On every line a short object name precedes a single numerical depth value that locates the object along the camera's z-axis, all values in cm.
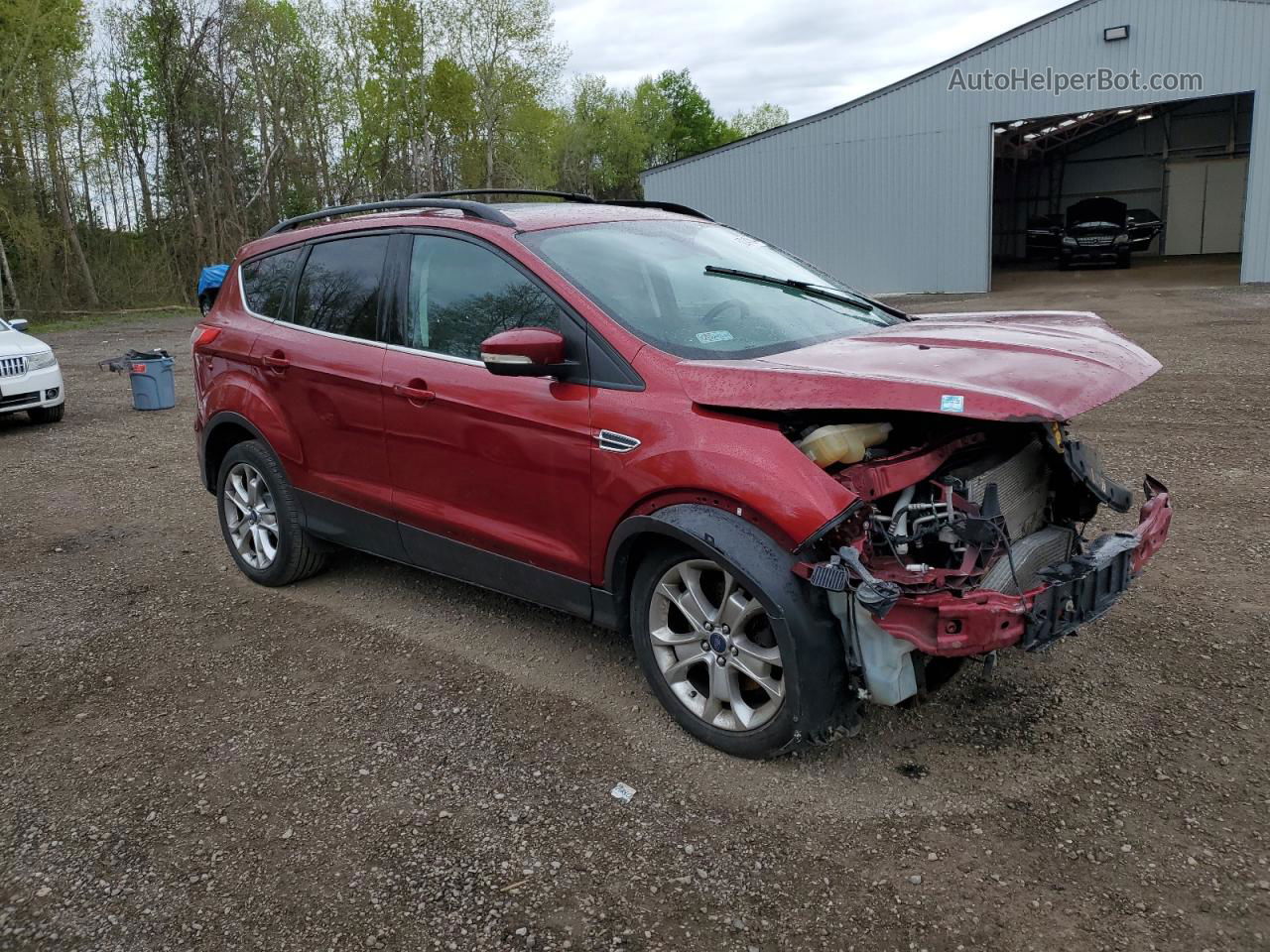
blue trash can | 1152
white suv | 1013
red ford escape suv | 290
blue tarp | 1339
